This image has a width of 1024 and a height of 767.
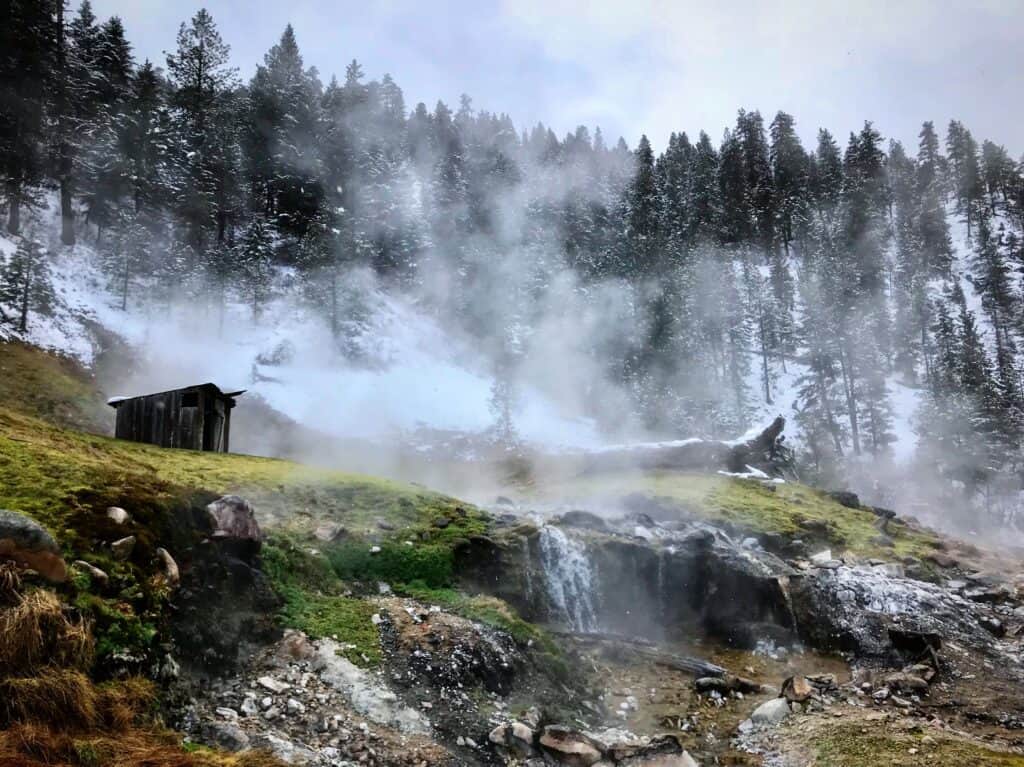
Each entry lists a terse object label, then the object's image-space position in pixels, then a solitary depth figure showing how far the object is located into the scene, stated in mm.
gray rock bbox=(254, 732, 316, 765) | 6531
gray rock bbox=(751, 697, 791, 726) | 10258
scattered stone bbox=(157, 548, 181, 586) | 8227
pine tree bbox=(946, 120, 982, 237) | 79125
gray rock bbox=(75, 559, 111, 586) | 7086
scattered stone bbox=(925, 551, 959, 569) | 20531
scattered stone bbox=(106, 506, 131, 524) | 8516
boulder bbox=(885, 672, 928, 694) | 11586
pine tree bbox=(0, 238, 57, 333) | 31875
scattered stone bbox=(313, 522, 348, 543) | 12727
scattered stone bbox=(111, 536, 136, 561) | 7879
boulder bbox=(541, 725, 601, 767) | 8133
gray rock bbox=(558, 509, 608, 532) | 17750
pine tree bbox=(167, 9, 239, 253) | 46906
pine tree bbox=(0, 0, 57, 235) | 38062
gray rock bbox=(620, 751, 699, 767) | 8094
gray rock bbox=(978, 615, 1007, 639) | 14852
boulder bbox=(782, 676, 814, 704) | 11019
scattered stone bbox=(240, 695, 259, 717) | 7215
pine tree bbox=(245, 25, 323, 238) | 54188
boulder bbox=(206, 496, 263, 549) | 9844
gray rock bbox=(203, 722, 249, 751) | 6426
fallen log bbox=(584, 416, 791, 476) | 31234
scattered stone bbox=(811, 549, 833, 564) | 18109
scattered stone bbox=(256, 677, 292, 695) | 7803
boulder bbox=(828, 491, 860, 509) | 28062
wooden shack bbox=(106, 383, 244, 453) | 20562
